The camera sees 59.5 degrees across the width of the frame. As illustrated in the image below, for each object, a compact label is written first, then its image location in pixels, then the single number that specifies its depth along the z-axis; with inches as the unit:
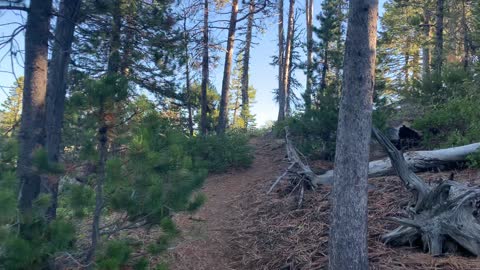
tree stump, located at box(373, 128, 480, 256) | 189.9
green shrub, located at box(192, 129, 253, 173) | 466.6
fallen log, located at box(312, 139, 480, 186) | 293.9
